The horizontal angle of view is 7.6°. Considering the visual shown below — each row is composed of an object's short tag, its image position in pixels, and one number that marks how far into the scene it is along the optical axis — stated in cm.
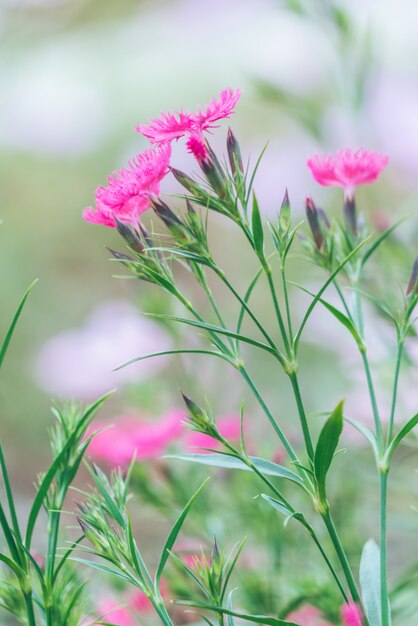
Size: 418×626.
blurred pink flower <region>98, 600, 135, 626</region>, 130
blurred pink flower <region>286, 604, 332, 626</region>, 128
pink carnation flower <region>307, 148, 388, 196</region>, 115
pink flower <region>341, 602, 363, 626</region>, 112
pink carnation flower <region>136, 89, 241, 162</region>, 110
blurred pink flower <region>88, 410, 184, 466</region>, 133
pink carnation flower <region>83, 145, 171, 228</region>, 110
